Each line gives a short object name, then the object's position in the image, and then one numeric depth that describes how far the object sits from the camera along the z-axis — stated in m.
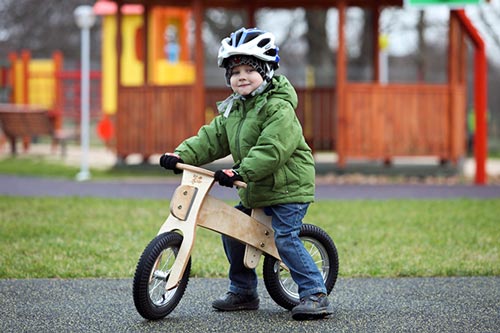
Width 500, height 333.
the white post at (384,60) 23.55
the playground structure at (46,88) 26.97
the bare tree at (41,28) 38.31
